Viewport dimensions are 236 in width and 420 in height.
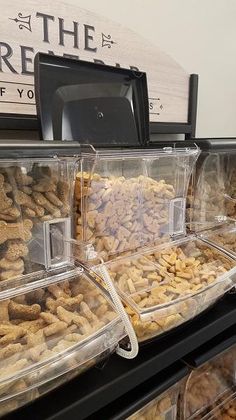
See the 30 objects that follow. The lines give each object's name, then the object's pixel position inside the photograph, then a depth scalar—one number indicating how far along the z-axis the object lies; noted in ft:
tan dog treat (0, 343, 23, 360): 1.39
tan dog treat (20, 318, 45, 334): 1.55
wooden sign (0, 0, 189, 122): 2.44
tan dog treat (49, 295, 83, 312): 1.71
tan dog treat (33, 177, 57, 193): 1.83
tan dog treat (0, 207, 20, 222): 1.69
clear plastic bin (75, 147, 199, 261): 1.99
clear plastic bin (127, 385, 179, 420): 2.07
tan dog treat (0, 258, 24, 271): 1.70
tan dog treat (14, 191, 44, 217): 1.75
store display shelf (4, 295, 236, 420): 1.44
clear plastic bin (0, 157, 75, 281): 1.70
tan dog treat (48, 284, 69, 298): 1.77
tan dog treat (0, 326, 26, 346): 1.45
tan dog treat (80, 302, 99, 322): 1.68
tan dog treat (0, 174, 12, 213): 1.66
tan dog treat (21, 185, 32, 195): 1.77
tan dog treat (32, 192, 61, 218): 1.82
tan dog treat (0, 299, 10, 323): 1.56
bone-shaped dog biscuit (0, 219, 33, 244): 1.67
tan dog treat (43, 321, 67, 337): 1.55
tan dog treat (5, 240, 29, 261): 1.71
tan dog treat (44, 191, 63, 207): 1.87
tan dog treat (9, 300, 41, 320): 1.61
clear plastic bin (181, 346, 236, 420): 2.48
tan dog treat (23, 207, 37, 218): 1.78
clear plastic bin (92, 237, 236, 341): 1.80
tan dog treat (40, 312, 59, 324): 1.60
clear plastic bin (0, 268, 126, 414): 1.34
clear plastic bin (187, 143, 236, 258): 2.63
